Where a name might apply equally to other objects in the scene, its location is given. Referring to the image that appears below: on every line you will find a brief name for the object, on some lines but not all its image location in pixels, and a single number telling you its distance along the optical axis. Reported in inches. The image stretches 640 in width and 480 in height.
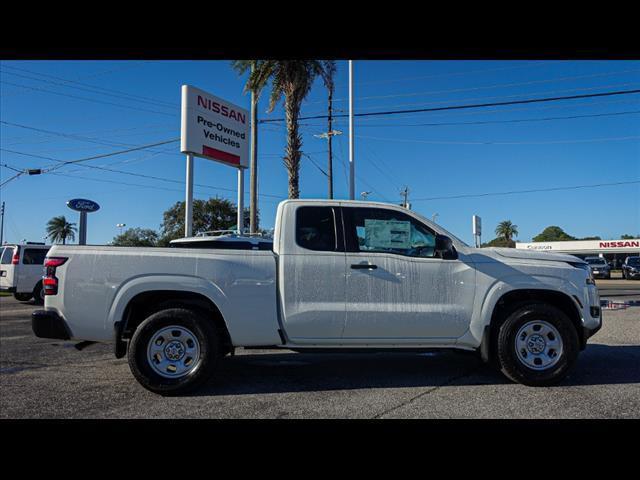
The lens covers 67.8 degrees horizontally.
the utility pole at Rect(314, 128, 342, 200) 1149.9
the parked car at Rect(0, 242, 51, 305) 631.2
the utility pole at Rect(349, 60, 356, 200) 843.4
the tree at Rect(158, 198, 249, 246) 1758.1
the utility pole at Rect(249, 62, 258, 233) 805.2
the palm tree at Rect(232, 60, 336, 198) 724.7
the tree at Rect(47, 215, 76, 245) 2874.0
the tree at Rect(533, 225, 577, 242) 4179.1
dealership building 2208.4
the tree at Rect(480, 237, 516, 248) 3183.1
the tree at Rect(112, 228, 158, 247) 2182.6
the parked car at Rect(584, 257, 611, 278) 1275.8
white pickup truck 194.9
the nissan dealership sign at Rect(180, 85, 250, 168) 555.8
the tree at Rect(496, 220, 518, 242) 3597.4
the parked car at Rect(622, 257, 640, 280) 1189.7
